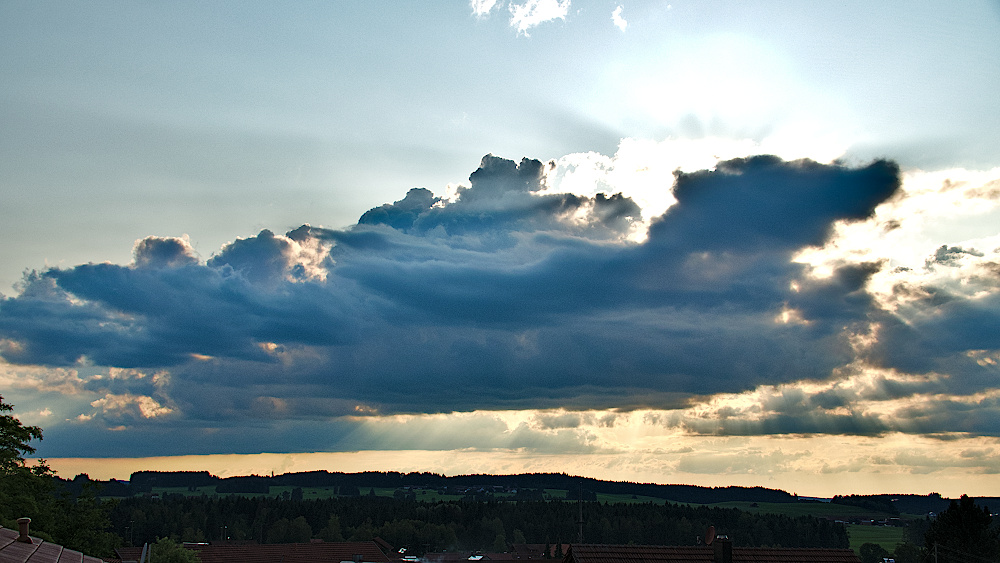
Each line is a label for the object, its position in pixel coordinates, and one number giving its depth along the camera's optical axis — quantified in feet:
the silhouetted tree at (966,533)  271.69
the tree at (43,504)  181.78
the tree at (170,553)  199.41
